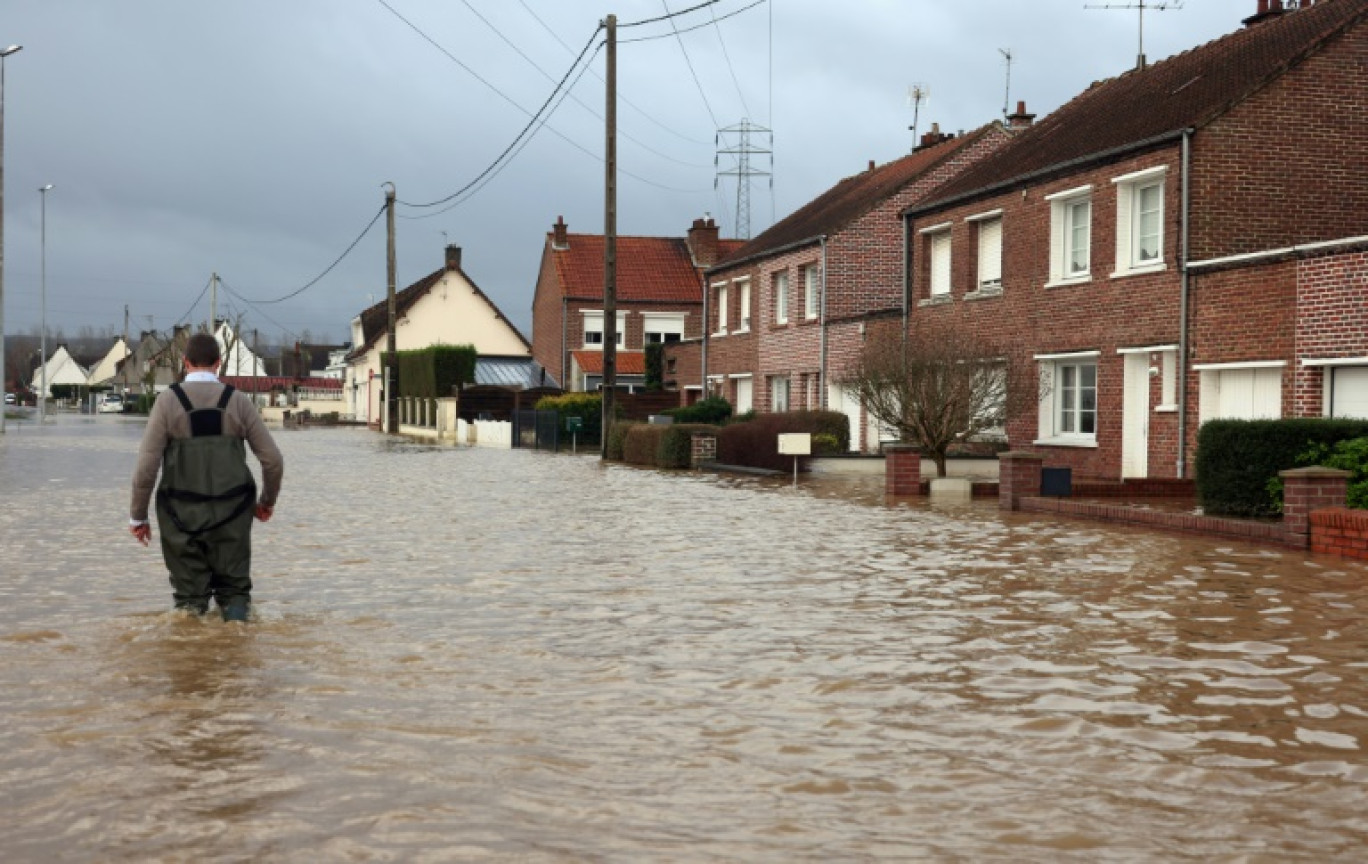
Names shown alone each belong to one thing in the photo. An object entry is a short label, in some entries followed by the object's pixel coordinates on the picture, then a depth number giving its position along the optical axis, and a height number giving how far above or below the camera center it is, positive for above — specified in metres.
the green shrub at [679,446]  32.00 -0.60
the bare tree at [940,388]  24.81 +0.53
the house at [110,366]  168.00 +5.11
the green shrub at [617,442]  35.38 -0.59
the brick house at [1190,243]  21.66 +2.88
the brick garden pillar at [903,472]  23.23 -0.80
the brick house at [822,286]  36.69 +3.39
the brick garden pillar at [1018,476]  20.31 -0.75
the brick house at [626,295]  63.12 +5.05
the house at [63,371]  171.75 +4.59
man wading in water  8.69 -0.36
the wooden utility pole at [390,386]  63.15 +1.20
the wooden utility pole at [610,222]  34.88 +4.47
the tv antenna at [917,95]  44.47 +9.42
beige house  74.88 +4.70
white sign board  26.32 -0.44
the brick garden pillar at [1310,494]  14.50 -0.68
